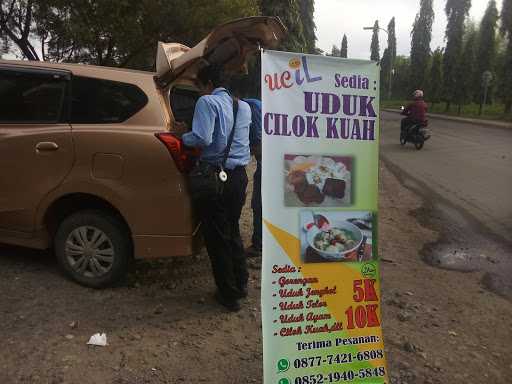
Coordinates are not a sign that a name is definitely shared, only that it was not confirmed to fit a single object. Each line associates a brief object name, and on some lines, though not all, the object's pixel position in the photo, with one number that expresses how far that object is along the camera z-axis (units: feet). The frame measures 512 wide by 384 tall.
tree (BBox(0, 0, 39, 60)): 40.06
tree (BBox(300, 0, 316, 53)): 95.86
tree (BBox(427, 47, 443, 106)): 159.94
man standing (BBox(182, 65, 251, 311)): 11.12
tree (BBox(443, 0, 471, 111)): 143.97
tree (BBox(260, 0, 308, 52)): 63.84
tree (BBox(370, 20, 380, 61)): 363.97
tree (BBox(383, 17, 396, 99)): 291.38
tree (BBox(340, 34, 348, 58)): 387.06
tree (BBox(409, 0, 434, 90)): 201.16
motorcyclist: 49.44
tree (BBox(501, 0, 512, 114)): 106.42
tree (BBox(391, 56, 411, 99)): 221.27
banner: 8.25
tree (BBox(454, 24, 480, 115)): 135.33
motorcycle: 49.19
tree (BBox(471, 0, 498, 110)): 132.77
